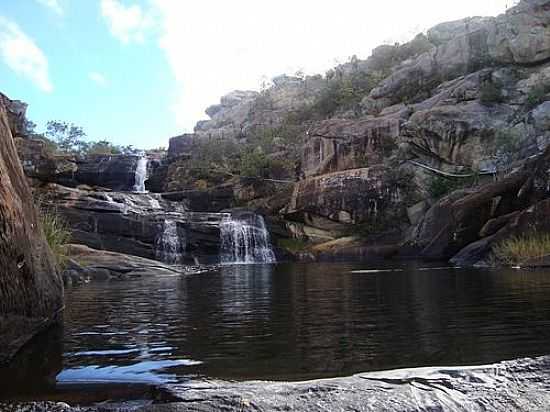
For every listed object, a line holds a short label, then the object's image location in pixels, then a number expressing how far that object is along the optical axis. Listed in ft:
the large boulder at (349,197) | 116.47
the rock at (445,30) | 195.07
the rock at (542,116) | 96.92
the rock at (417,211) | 108.99
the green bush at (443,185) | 104.01
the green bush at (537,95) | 103.65
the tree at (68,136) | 220.02
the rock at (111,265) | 65.78
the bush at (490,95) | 113.29
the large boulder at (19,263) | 20.86
